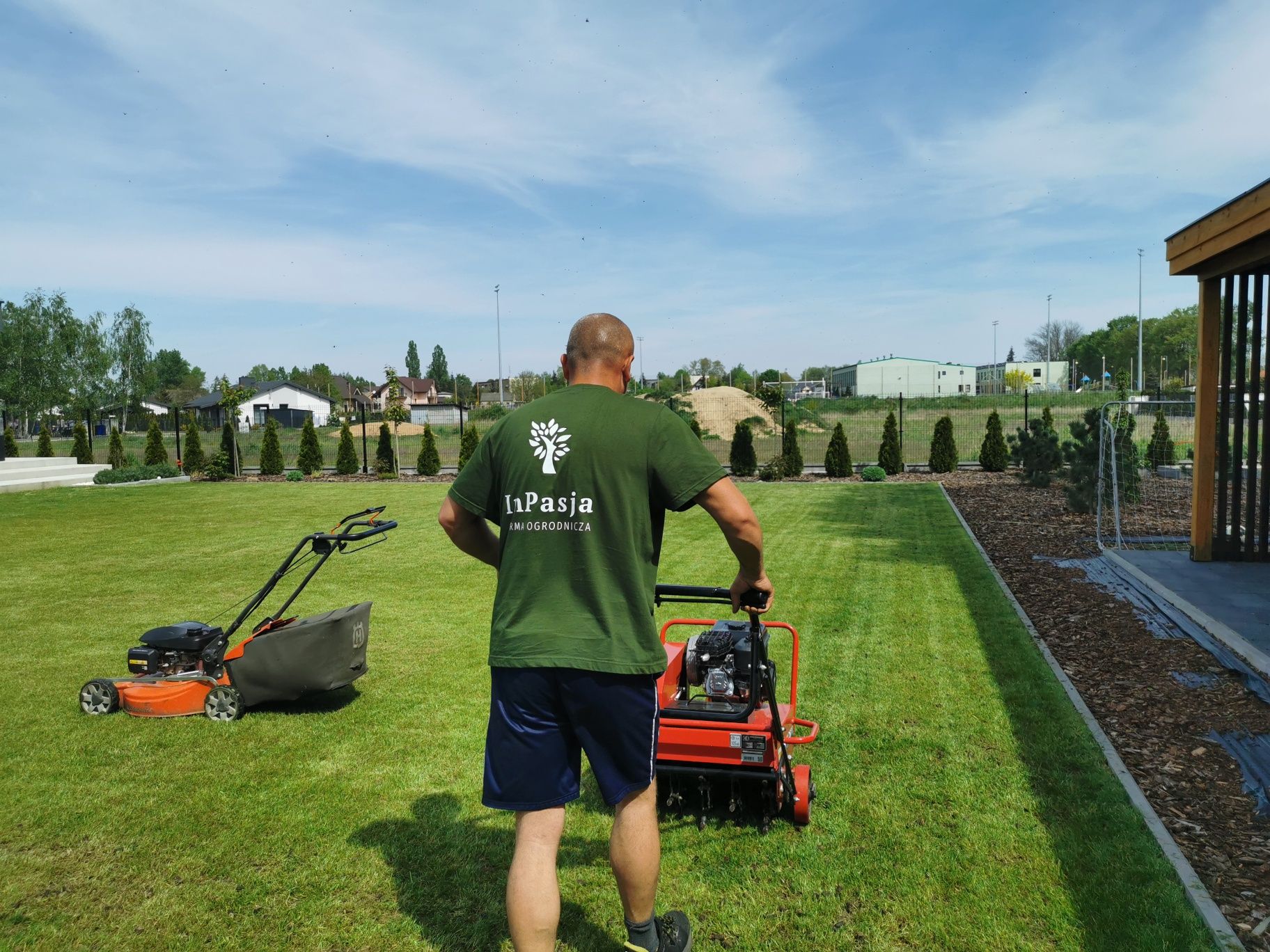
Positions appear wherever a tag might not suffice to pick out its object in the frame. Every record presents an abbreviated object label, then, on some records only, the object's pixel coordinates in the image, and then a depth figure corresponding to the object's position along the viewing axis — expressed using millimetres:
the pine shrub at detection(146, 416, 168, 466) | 24203
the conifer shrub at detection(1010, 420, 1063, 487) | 15211
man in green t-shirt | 2270
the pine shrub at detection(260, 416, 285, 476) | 23891
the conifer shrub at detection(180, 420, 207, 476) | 23688
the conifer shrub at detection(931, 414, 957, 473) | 20766
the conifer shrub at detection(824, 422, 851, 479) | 20922
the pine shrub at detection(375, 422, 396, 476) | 23734
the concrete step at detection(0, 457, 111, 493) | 19742
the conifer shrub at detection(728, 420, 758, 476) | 21531
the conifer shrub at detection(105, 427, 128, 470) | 24875
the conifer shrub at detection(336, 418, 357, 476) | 23797
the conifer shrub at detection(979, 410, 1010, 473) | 20172
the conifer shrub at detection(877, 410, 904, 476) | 21141
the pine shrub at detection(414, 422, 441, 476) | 23312
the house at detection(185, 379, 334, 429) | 61344
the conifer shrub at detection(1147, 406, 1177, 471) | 14731
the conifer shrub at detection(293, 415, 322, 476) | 24062
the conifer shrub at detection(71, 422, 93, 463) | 25172
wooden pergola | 8016
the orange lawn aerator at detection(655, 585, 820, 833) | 3396
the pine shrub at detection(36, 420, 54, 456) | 26953
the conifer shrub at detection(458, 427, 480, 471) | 23578
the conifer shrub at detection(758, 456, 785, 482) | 20844
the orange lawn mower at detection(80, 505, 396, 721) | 4613
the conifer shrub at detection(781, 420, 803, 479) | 21141
